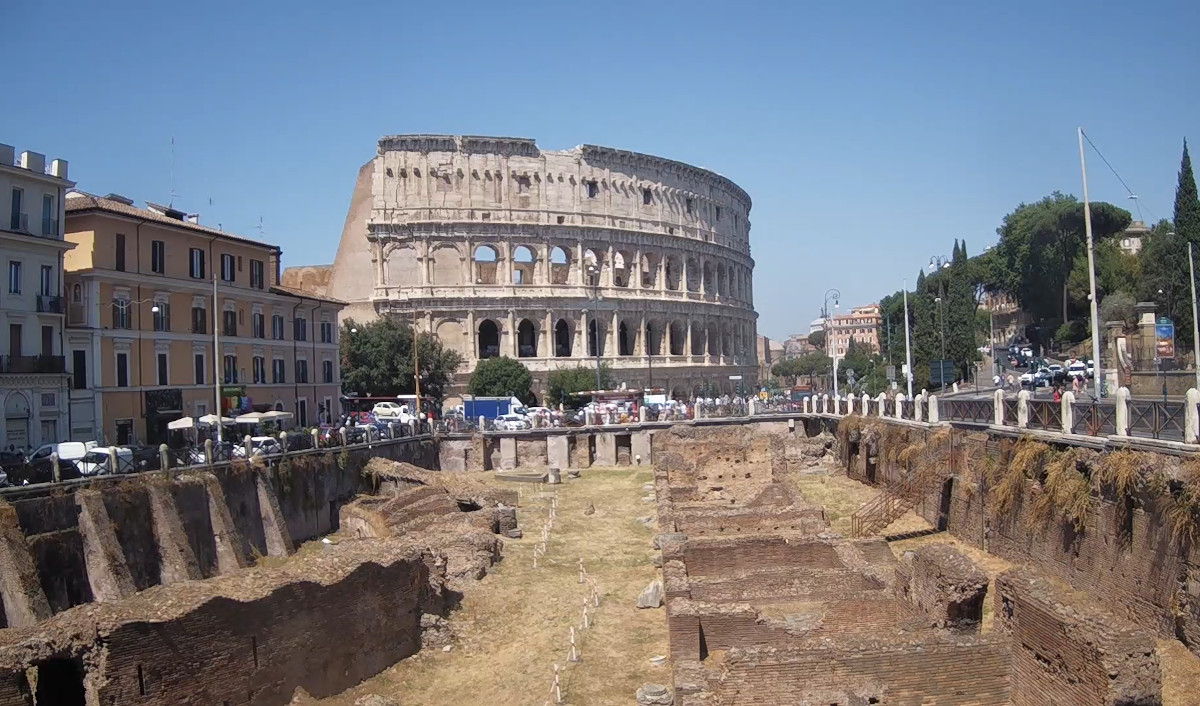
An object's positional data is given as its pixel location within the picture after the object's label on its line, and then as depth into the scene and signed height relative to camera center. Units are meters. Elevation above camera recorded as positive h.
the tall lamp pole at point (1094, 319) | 26.31 +1.49
